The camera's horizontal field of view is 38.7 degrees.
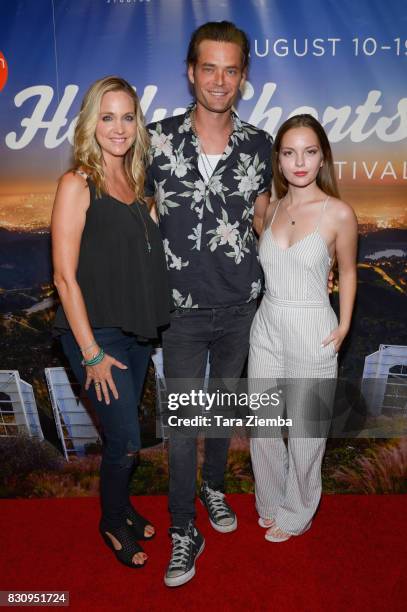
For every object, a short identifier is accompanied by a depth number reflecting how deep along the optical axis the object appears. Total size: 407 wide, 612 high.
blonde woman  1.81
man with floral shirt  2.06
